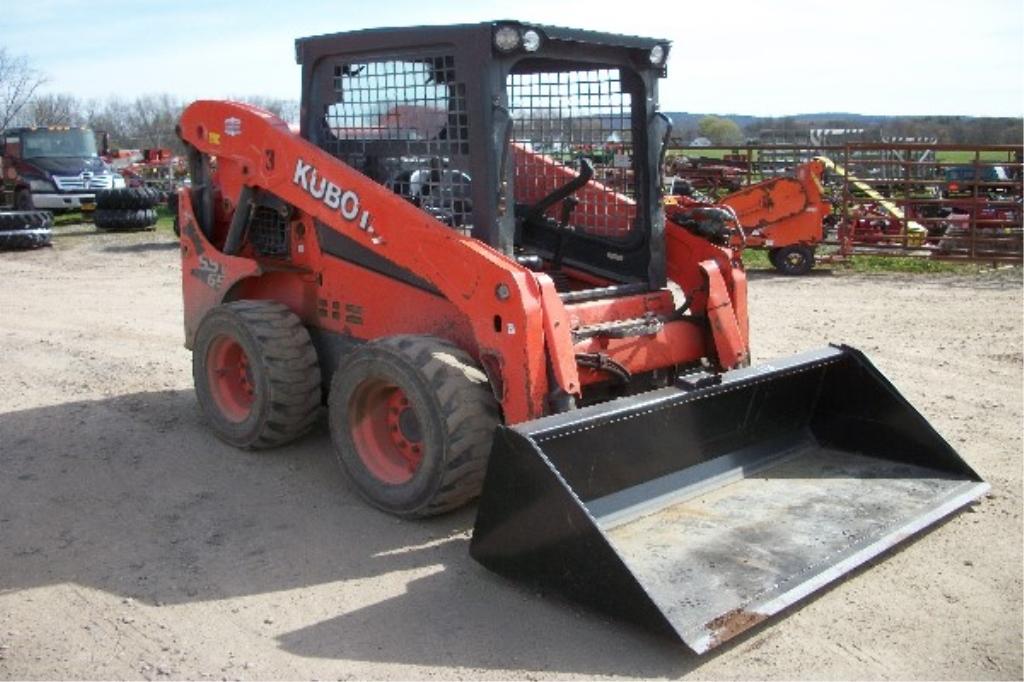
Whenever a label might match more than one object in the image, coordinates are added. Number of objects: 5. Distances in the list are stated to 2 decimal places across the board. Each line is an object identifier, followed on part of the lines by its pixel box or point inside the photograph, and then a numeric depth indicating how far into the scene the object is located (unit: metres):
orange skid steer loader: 4.17
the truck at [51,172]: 22.50
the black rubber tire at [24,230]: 16.67
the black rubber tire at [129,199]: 19.55
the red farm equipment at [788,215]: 13.57
